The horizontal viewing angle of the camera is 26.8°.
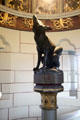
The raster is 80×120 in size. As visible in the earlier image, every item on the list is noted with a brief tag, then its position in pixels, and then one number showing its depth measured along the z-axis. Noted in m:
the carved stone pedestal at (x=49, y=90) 1.69
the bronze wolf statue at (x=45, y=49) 1.95
